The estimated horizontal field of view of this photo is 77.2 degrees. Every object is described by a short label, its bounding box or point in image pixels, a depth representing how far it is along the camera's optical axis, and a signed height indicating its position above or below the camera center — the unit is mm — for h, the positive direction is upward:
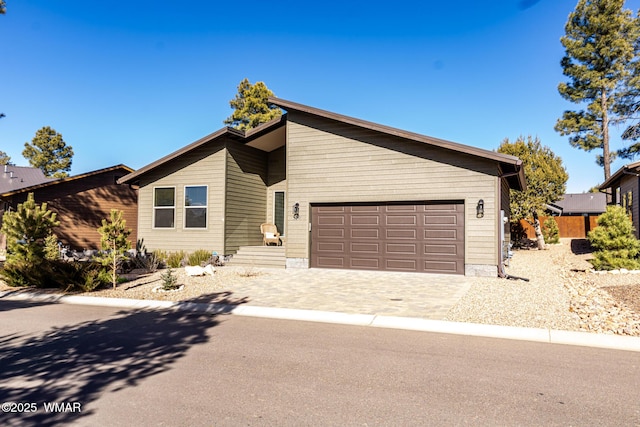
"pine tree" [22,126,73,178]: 48875 +9250
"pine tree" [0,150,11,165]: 60919 +10853
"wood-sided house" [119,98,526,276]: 12398 +1199
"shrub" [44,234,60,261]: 13961 -707
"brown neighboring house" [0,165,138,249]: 20750 +1460
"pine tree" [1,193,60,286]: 11727 -166
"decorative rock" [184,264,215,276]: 12594 -1352
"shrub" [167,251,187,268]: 14891 -1197
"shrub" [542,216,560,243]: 26312 -169
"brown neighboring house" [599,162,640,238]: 16953 +2098
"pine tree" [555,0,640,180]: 26844 +11286
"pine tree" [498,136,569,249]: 21641 +2529
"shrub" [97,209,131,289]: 10320 -324
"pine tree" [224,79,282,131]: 33594 +10131
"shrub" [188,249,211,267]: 14656 -1101
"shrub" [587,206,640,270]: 12898 -413
